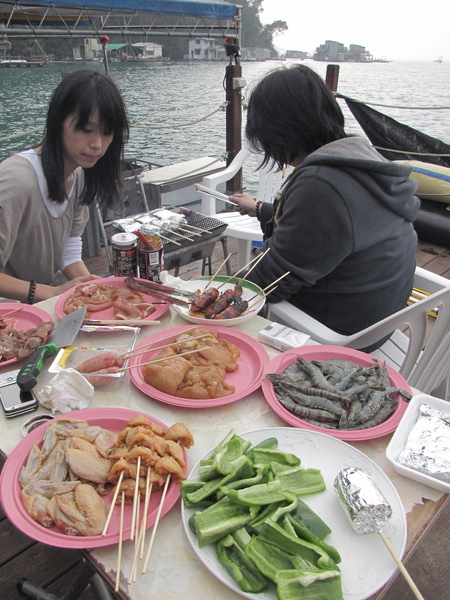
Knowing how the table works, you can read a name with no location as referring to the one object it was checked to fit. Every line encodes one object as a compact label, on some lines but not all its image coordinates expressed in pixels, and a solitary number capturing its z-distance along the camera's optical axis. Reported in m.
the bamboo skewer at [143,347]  1.75
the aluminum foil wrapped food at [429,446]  1.28
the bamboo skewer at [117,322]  2.03
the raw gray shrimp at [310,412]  1.52
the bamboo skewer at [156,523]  1.04
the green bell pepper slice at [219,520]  1.05
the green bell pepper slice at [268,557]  0.99
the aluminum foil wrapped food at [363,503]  1.07
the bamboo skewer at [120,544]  0.99
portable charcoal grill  3.25
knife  1.55
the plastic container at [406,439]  1.26
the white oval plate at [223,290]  2.10
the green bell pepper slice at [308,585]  0.94
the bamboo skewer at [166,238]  3.13
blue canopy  5.04
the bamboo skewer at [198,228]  3.34
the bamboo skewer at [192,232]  3.20
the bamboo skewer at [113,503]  1.11
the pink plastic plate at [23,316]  2.12
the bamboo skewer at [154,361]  1.63
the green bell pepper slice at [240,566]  0.98
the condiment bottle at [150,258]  2.32
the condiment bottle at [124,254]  2.29
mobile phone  1.51
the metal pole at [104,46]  5.44
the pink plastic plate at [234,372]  1.58
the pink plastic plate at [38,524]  1.09
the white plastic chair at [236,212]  4.31
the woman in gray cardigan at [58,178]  2.50
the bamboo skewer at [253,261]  2.44
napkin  1.54
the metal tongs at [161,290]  2.18
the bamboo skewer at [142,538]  1.00
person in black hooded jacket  2.22
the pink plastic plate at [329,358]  1.44
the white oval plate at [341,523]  1.00
